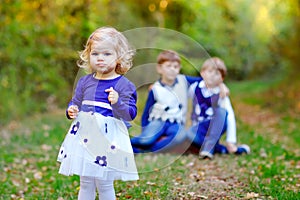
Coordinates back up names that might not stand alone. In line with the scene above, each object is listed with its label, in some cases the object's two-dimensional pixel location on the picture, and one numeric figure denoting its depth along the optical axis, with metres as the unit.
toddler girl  3.37
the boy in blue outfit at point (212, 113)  6.22
